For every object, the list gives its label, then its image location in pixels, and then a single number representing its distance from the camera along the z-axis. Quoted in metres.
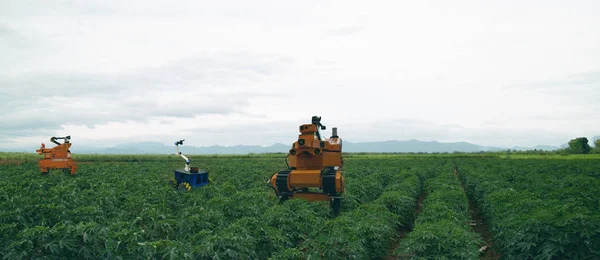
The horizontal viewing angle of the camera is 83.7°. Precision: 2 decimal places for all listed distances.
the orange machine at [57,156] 26.95
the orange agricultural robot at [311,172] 13.86
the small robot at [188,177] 19.03
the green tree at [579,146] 87.51
